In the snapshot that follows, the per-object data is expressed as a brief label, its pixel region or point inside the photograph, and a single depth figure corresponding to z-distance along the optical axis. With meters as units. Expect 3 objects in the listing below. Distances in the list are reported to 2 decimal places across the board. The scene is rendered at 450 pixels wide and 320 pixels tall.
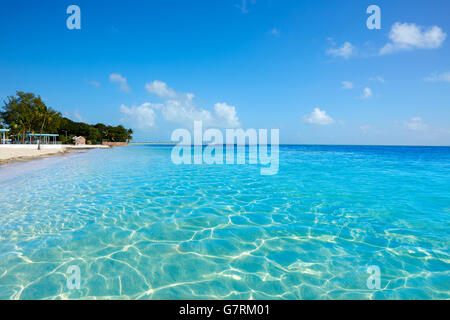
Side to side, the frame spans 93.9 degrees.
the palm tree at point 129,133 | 126.77
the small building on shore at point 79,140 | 69.86
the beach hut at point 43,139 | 56.12
